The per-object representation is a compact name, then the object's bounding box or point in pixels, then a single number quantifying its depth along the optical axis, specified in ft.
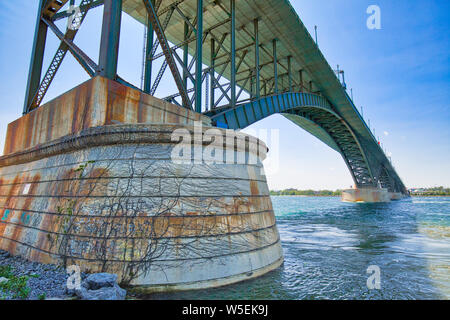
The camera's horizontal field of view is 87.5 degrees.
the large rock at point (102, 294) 11.23
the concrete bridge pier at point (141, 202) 14.34
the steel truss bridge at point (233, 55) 25.50
